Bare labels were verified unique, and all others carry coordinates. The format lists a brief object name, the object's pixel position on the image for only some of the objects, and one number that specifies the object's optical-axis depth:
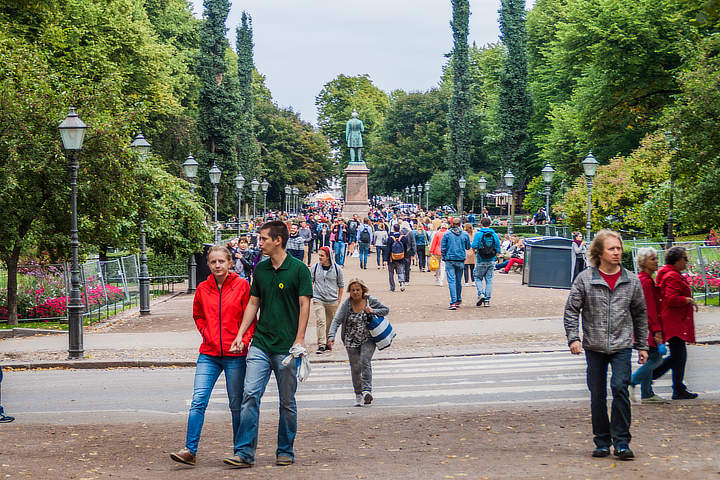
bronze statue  70.25
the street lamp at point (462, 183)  65.25
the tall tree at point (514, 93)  71.50
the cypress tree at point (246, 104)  74.50
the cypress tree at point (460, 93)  82.44
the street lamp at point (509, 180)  45.28
